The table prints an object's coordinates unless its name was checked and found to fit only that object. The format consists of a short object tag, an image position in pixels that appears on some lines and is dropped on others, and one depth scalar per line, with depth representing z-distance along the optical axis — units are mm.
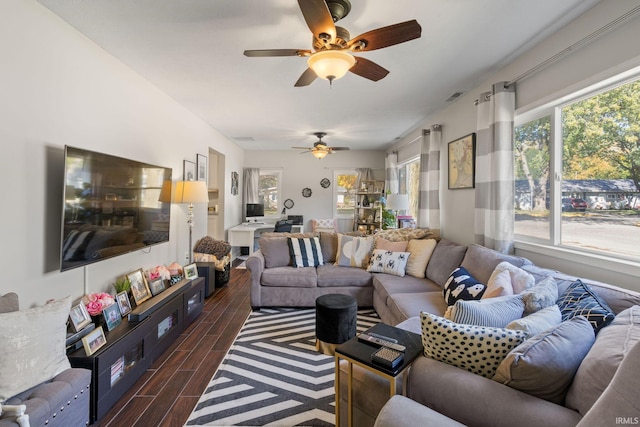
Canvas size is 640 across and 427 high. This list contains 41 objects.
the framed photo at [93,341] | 1601
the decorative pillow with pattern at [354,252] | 3562
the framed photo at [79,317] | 1702
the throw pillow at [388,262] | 3191
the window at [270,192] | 6957
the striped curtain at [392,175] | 5848
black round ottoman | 2305
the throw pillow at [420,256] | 3123
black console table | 1599
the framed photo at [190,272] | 3135
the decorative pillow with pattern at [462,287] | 2028
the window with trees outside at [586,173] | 1700
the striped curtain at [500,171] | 2443
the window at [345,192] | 6934
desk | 5621
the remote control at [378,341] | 1286
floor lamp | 3361
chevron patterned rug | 1665
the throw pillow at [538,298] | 1377
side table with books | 1152
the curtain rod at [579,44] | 1549
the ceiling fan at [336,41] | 1481
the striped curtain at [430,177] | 3810
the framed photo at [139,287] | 2371
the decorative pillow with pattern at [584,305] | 1163
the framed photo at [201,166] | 4227
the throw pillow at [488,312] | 1245
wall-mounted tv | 1847
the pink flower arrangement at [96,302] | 1904
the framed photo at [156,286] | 2602
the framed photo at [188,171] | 3775
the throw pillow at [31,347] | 1194
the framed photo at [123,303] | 2091
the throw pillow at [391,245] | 3418
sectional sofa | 876
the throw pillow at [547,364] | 938
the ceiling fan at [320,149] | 4988
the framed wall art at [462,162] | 3045
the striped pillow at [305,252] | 3578
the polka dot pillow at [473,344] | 1065
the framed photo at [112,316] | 1913
